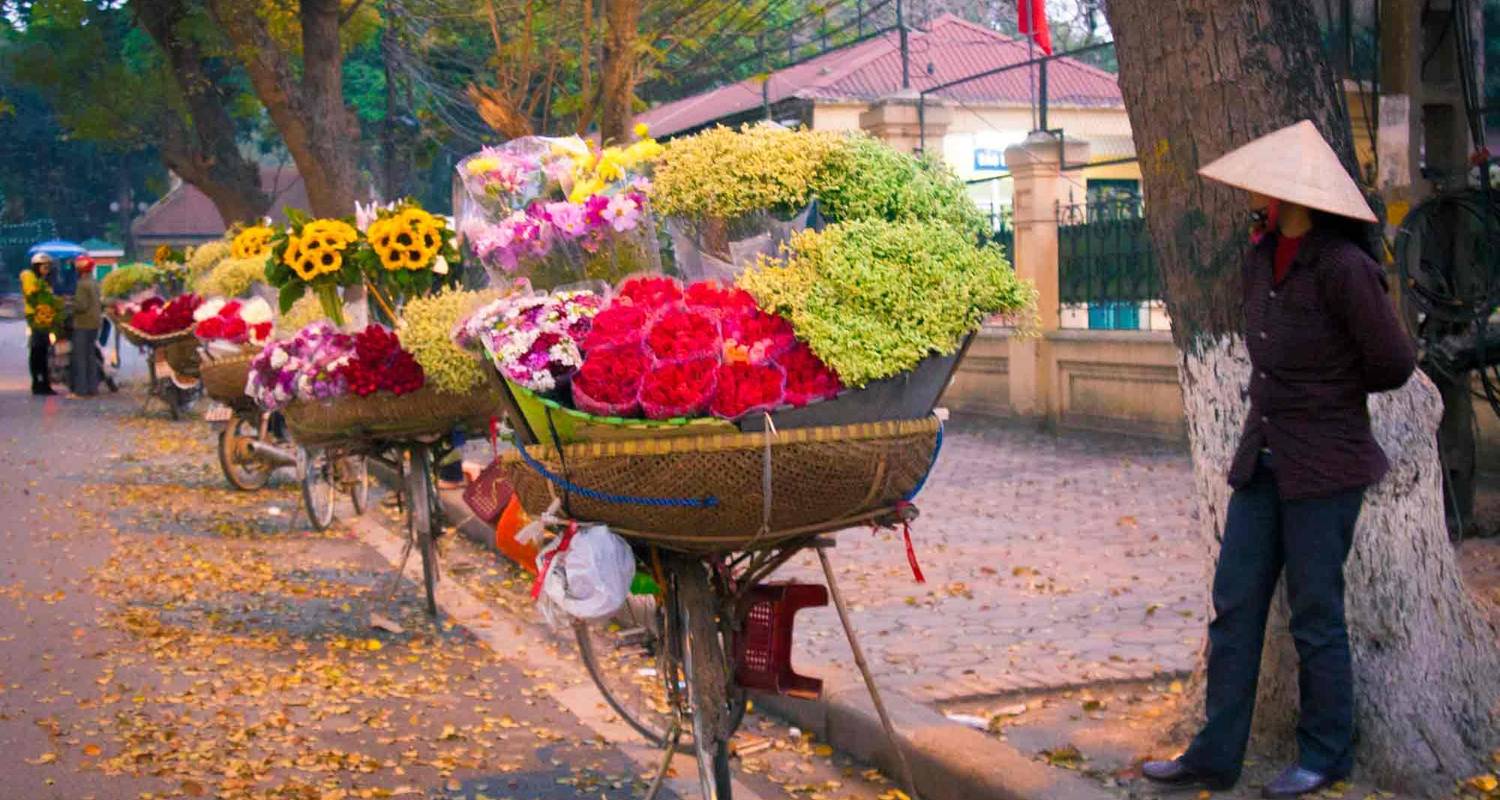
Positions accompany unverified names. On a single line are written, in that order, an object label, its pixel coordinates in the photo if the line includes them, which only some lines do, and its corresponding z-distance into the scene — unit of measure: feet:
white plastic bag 14.55
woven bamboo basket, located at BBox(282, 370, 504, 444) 27.22
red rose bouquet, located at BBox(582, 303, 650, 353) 14.62
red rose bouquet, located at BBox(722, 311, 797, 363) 14.39
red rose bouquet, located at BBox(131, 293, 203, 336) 56.90
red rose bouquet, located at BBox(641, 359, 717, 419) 14.14
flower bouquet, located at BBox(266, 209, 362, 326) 28.96
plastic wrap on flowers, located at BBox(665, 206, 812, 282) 15.51
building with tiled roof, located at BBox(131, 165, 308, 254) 219.20
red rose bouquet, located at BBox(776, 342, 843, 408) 14.29
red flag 52.42
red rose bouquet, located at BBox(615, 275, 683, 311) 14.98
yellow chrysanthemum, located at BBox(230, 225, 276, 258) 41.47
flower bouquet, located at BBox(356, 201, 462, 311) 28.86
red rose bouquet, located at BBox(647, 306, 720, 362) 14.33
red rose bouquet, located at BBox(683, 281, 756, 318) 14.76
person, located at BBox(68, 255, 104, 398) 84.43
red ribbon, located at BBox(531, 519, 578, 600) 14.82
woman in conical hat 14.92
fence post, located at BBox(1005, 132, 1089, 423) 53.06
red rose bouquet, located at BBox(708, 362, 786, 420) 14.14
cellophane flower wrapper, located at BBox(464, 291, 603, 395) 14.89
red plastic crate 16.25
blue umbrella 158.92
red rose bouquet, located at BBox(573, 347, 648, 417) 14.40
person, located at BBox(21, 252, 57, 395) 85.51
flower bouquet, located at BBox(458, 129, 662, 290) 17.42
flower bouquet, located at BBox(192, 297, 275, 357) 45.14
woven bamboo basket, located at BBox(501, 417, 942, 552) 14.06
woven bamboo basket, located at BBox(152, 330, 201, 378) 58.65
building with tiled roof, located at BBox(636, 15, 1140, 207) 87.19
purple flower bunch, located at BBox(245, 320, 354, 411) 27.17
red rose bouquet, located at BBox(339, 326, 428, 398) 26.89
